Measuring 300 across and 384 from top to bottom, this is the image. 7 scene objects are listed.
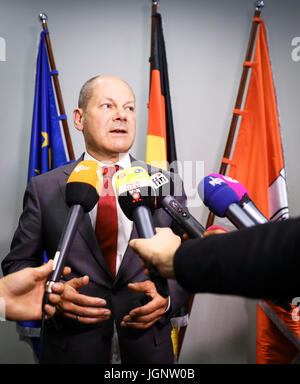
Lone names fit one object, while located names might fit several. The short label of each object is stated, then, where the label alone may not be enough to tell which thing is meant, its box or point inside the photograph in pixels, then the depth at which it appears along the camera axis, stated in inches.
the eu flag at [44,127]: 72.6
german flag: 71.5
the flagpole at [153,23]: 73.9
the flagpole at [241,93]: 74.0
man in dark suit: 38.8
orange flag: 67.3
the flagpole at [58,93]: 73.2
